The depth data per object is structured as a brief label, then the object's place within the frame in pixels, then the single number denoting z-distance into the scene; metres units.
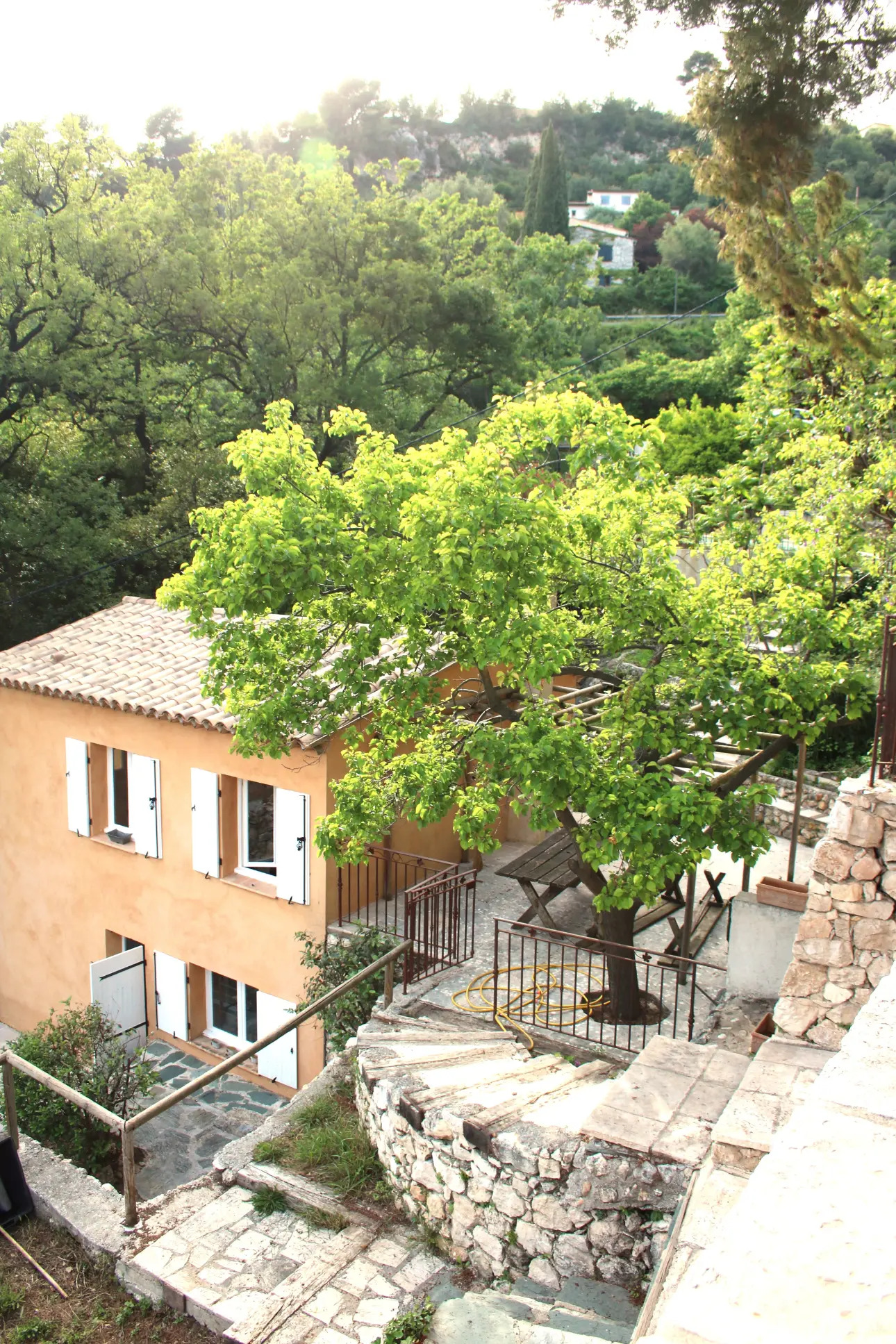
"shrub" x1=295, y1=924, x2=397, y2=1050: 9.15
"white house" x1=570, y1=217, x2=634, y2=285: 71.06
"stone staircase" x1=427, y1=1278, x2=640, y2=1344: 4.71
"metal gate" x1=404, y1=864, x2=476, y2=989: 9.33
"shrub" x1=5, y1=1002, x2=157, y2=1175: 9.02
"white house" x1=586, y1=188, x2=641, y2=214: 87.44
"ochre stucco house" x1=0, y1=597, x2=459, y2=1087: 10.61
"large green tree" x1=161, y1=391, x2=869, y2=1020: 7.01
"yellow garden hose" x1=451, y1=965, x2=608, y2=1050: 8.33
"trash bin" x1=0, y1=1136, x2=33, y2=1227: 7.57
